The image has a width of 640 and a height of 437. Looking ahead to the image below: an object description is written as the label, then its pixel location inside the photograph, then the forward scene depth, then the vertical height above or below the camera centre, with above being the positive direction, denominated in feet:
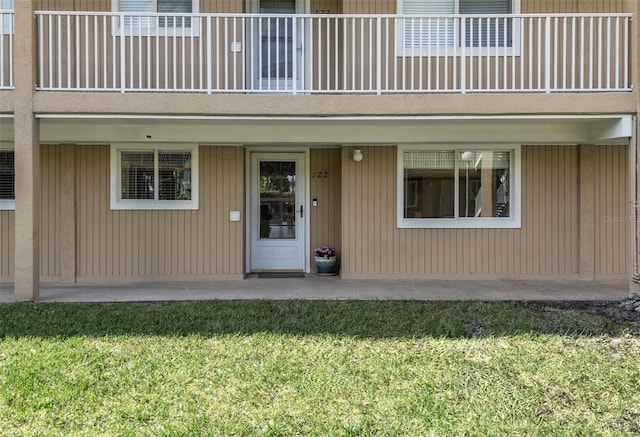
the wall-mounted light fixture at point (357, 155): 27.78 +3.66
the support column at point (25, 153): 21.43 +2.98
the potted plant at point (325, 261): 29.32 -2.97
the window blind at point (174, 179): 28.37 +2.28
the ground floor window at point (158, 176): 28.09 +2.46
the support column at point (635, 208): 22.02 +0.29
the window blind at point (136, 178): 28.30 +2.34
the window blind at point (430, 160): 28.48 +3.43
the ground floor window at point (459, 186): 28.37 +1.79
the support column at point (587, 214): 27.73 +0.01
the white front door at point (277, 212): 30.81 +0.22
